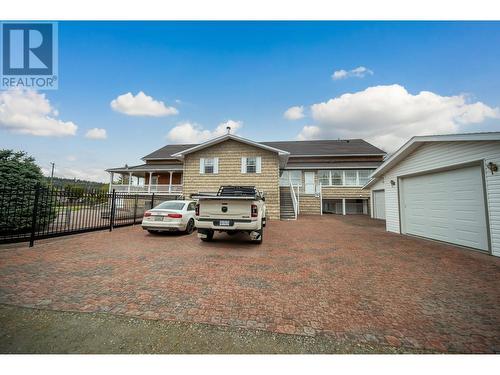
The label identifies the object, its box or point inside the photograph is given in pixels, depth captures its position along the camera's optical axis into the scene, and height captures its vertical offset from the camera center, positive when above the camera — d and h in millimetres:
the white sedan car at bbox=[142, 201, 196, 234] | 8219 -840
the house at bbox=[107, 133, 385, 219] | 14948 +2765
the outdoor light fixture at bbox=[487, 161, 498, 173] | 5705 +982
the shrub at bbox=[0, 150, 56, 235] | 7418 +512
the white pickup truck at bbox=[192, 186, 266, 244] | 6516 -476
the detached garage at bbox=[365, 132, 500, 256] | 5855 +415
